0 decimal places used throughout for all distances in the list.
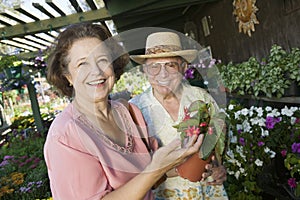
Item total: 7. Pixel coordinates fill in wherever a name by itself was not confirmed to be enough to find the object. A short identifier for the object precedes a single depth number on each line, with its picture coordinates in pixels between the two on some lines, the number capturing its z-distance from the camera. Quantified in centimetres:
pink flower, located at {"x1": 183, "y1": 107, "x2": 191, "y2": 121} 68
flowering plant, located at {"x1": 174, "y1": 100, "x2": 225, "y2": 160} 62
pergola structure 311
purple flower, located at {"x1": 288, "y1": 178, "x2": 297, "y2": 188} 169
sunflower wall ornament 298
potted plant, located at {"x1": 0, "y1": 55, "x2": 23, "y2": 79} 283
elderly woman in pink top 61
